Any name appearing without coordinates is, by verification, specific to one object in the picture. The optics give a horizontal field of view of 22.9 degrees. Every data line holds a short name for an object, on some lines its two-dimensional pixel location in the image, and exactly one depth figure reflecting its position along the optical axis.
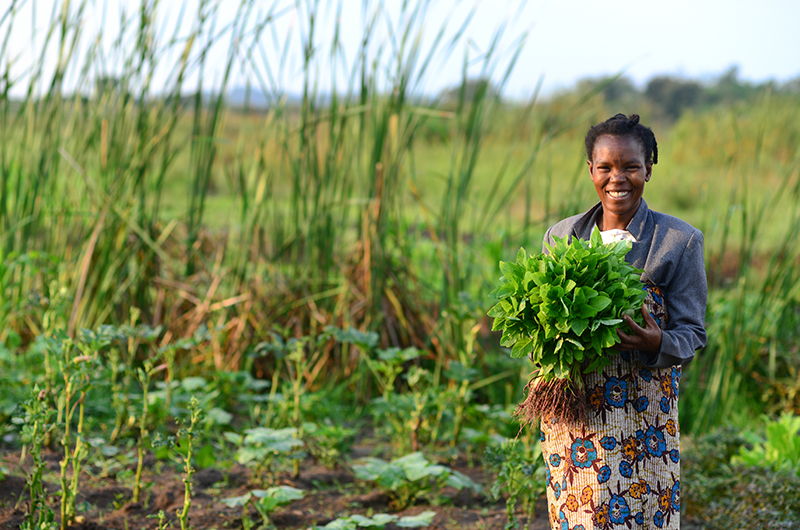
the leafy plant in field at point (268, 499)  5.18
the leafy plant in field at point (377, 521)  5.10
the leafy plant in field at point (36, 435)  4.87
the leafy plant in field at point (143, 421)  5.32
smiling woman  4.69
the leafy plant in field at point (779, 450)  5.73
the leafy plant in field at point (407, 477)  5.43
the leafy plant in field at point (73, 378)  5.05
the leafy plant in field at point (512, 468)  5.18
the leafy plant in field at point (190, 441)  4.92
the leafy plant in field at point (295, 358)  5.86
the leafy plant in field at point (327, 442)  5.82
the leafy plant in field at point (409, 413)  5.86
